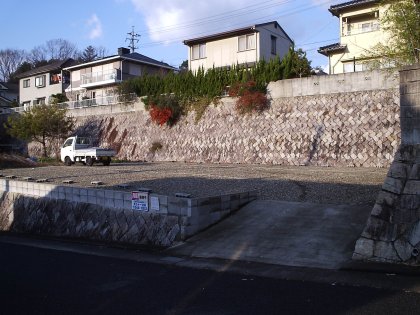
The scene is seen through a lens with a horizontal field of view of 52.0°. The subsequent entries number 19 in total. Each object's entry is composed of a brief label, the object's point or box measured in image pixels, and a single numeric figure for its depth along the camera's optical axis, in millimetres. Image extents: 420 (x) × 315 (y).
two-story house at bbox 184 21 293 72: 36438
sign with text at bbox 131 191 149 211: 10688
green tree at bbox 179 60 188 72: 67912
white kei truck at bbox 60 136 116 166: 25938
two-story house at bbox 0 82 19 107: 66062
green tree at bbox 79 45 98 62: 78125
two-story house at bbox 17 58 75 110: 55406
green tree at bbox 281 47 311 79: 25528
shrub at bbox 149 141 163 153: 31234
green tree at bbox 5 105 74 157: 37531
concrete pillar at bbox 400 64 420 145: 7723
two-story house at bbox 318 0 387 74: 28188
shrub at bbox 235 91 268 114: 26219
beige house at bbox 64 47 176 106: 47375
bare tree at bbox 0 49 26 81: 78288
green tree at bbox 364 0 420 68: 12219
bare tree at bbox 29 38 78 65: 76062
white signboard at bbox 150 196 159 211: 10453
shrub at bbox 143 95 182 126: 31047
